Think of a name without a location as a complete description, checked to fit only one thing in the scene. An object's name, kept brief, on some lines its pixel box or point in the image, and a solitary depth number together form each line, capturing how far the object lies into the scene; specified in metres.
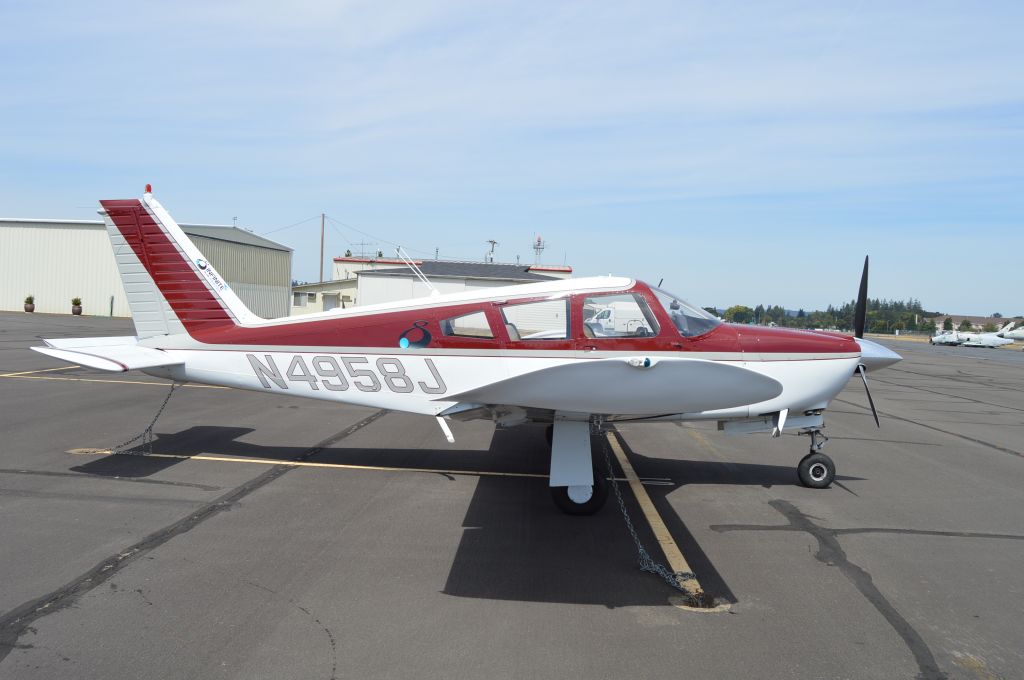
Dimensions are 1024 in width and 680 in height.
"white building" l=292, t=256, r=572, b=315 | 30.16
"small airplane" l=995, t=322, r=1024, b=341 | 71.06
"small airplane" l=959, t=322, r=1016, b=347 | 63.84
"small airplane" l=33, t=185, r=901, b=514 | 6.03
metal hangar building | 38.94
